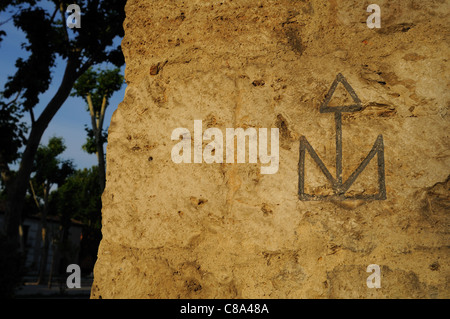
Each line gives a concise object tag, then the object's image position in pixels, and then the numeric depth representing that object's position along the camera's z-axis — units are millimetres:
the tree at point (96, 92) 15504
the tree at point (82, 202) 26297
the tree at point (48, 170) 21406
